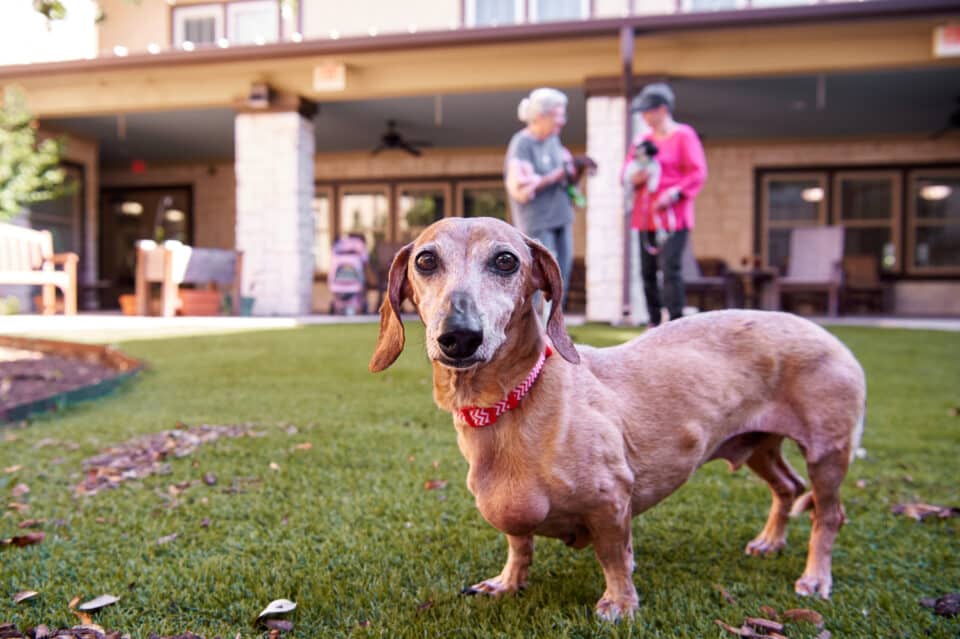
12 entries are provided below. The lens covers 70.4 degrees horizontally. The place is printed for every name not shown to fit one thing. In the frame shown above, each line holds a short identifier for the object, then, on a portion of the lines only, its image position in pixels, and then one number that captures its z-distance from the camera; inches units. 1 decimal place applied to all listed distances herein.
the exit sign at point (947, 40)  354.9
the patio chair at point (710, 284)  413.7
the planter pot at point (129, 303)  486.6
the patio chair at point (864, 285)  557.0
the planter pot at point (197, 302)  444.5
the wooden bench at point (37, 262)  423.6
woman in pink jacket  202.7
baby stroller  483.8
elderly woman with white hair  198.1
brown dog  61.2
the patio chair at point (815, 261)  470.3
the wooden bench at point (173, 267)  418.3
